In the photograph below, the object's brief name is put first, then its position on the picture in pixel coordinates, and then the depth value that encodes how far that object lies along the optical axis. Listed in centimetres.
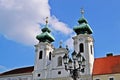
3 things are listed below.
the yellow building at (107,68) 3622
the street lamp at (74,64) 1753
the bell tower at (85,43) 3775
